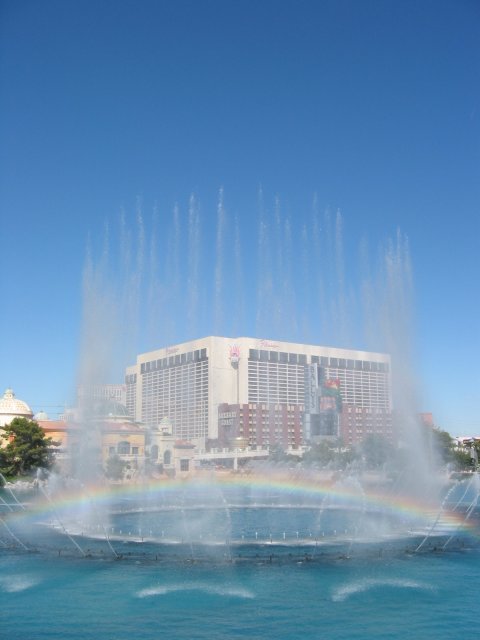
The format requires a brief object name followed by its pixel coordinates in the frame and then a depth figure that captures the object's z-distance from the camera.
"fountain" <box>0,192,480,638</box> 21.25
